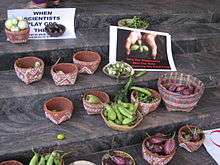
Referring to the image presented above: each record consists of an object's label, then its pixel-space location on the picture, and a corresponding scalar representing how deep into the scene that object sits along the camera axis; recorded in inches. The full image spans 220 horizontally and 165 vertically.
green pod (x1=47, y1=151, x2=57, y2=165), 72.6
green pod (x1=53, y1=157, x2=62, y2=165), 73.4
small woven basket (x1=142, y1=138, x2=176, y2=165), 78.8
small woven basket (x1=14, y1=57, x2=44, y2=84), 85.4
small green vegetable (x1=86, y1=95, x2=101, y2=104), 86.2
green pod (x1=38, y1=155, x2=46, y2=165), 72.8
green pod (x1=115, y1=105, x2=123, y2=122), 82.7
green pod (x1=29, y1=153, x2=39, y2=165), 72.8
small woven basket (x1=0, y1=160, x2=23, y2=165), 73.4
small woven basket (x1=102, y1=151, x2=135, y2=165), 79.2
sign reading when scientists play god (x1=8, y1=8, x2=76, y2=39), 97.2
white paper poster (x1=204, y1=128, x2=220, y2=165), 87.8
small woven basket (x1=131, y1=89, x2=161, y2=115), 87.7
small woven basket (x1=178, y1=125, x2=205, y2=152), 85.9
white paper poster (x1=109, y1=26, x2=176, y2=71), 100.5
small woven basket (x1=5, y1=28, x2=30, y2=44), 91.6
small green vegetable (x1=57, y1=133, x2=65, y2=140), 80.1
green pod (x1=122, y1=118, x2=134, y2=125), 82.1
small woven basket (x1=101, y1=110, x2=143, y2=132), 82.4
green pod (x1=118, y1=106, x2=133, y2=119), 82.5
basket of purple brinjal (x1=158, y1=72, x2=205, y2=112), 88.7
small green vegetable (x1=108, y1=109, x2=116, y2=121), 82.7
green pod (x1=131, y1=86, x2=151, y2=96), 91.3
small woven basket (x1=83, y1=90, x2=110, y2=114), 86.3
